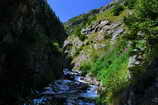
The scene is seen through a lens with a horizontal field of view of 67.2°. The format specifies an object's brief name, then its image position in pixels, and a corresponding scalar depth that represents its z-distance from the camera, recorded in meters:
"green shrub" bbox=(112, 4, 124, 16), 26.36
